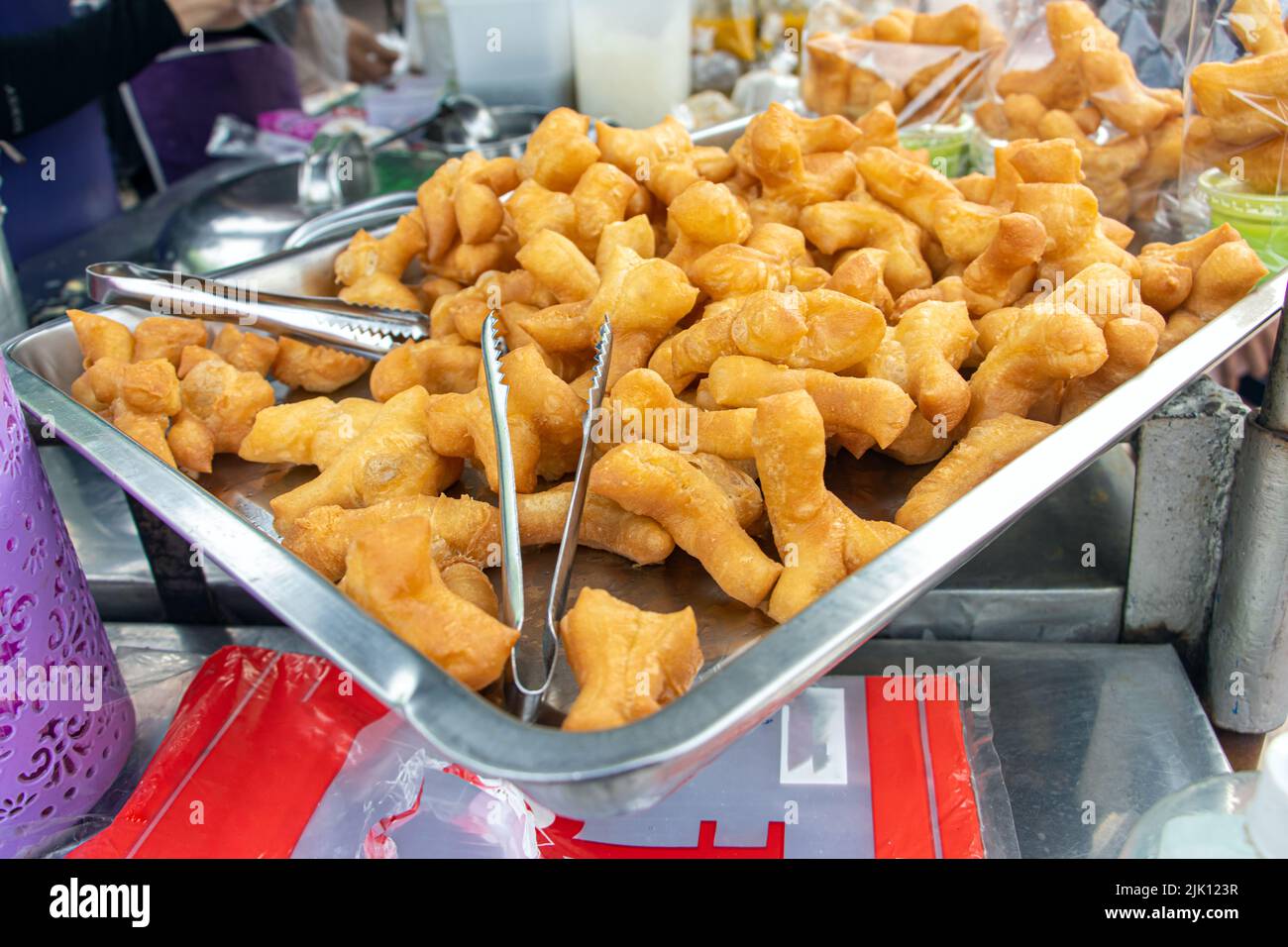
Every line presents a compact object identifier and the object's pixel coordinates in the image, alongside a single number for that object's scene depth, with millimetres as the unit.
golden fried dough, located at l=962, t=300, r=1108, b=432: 865
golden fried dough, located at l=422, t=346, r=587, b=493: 892
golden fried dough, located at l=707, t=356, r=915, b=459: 852
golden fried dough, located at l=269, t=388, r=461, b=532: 909
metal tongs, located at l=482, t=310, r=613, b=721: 697
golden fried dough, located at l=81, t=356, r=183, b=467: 983
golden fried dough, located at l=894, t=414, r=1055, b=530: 824
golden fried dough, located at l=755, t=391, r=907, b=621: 755
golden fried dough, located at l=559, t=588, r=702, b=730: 615
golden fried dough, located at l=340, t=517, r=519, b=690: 654
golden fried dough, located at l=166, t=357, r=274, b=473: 1037
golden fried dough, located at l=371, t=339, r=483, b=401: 1061
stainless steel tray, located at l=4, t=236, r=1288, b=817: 542
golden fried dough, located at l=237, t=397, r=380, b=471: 982
